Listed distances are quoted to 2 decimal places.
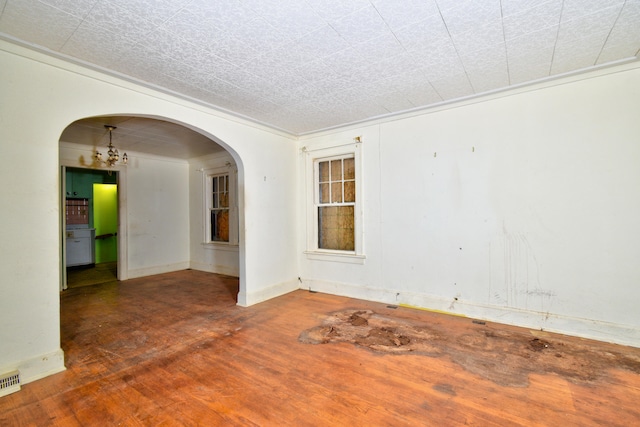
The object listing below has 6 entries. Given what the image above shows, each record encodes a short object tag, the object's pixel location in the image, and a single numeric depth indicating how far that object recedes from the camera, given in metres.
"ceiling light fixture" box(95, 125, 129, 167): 4.32
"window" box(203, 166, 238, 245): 6.21
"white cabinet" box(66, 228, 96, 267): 7.41
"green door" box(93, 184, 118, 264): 8.27
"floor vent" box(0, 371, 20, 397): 2.09
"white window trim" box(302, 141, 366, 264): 4.36
